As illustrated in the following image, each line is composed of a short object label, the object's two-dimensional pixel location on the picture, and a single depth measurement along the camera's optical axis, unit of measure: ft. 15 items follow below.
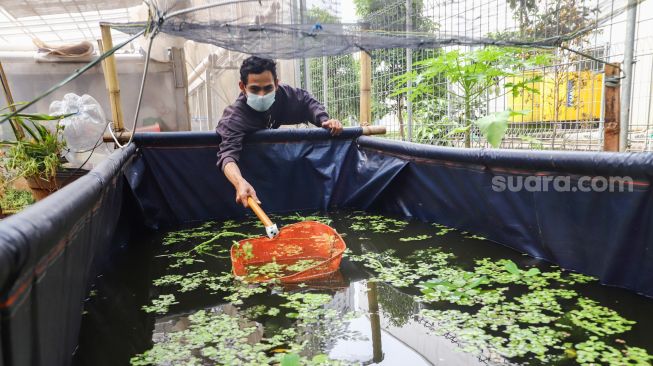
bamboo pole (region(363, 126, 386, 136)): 10.52
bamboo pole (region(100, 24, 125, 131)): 9.07
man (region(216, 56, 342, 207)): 9.20
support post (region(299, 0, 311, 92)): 16.14
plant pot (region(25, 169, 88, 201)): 8.93
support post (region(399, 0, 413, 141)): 13.39
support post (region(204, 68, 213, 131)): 19.20
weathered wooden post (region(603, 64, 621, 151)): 6.98
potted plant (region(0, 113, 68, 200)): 8.64
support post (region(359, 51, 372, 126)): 10.94
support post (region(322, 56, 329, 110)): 16.90
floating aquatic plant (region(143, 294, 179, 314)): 5.16
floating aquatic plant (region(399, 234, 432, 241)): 7.57
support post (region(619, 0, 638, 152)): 8.40
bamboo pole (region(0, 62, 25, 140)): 8.51
